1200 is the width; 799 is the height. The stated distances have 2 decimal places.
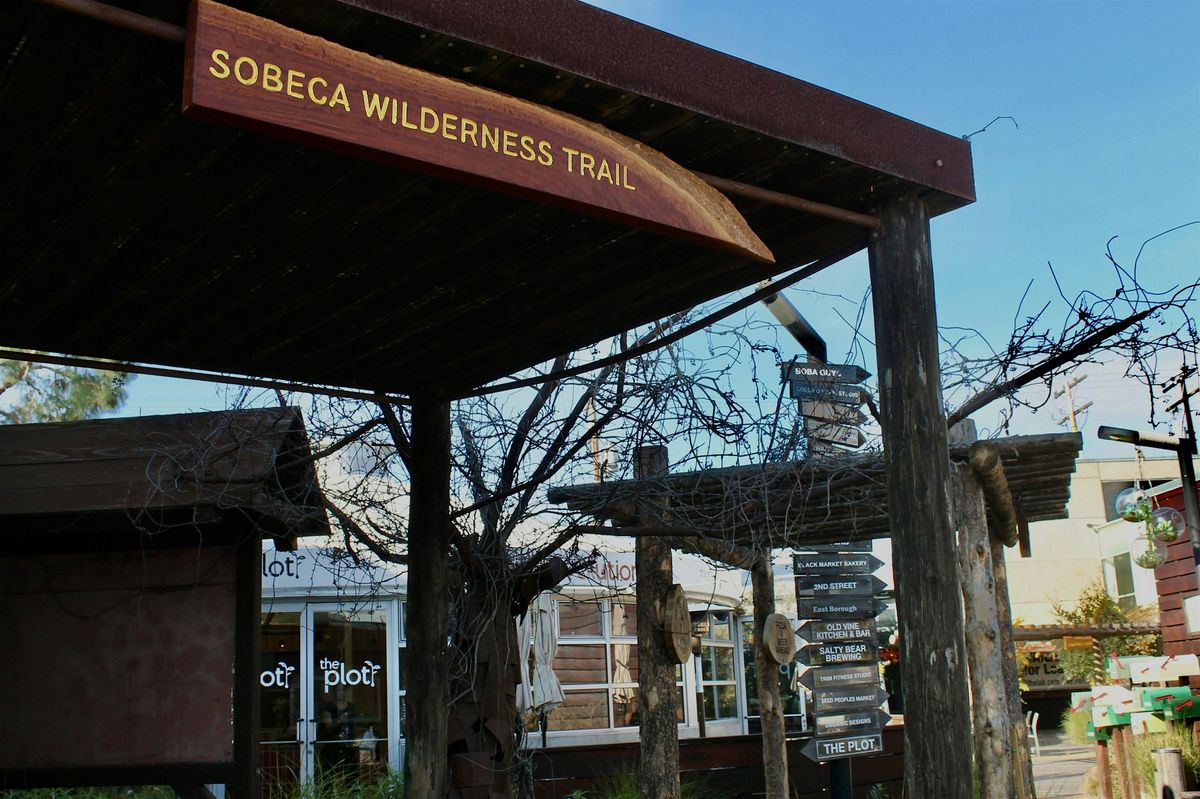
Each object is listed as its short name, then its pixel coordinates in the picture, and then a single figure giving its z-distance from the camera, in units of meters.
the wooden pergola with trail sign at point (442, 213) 2.75
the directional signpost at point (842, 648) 10.23
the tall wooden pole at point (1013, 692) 11.80
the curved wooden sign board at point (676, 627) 9.51
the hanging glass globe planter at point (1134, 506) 12.40
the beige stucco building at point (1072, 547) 42.06
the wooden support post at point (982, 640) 9.46
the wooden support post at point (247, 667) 6.02
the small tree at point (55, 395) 20.03
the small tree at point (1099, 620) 27.72
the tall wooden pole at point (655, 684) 9.26
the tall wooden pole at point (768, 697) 10.61
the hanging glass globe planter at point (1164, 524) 12.45
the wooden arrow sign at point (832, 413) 7.68
